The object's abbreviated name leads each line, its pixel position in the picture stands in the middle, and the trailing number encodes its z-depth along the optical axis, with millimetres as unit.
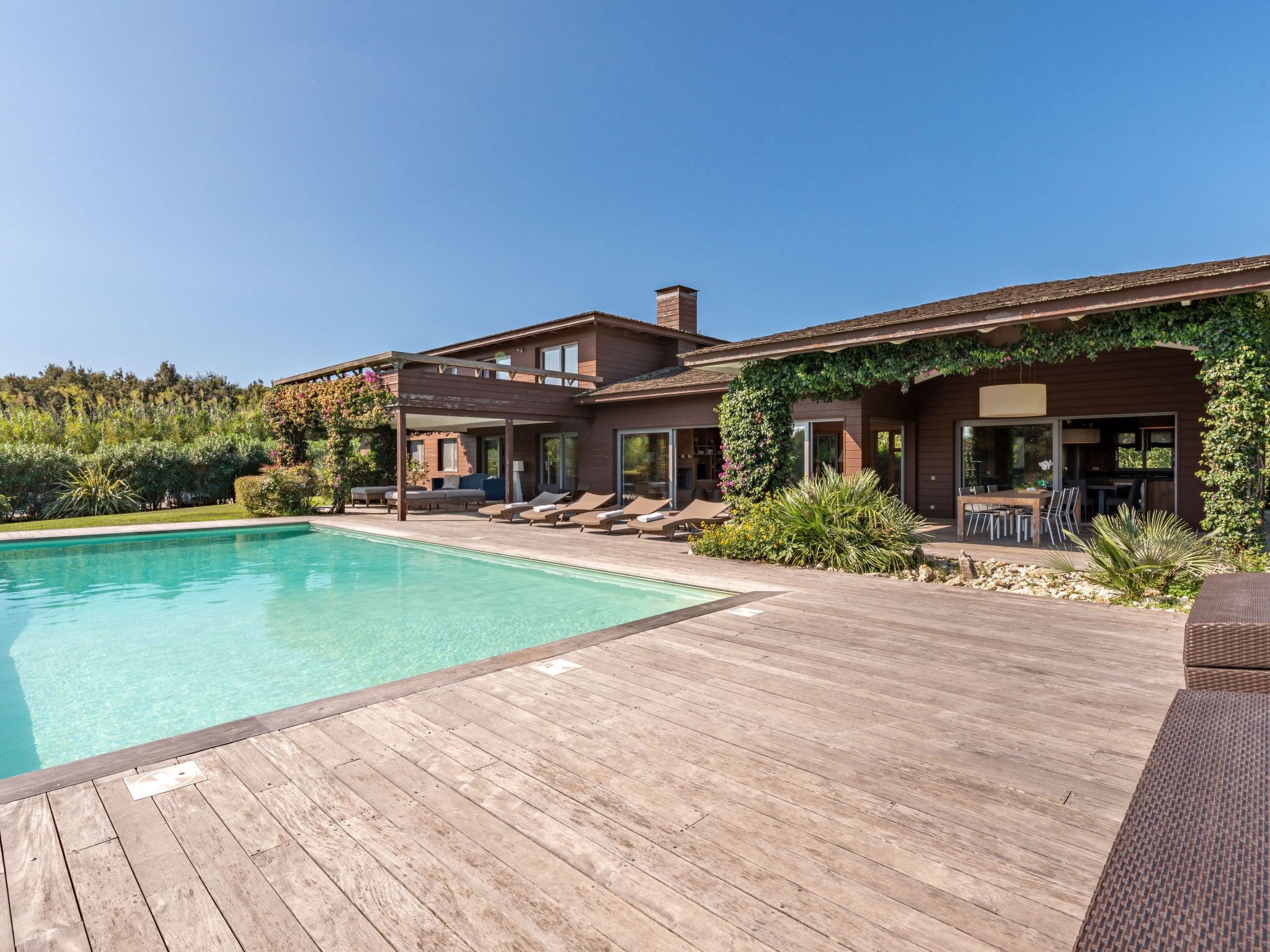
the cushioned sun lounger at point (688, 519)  10477
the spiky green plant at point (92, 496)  15664
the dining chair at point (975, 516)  11891
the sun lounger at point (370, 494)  17453
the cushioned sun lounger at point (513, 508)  13984
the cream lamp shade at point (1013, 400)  9141
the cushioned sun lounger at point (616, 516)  11828
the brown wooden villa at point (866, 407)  7828
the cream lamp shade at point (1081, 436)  11977
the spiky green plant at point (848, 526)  7398
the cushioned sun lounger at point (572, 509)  12906
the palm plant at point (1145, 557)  5793
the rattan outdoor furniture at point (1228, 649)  2543
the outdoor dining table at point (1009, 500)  9491
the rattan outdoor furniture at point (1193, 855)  886
